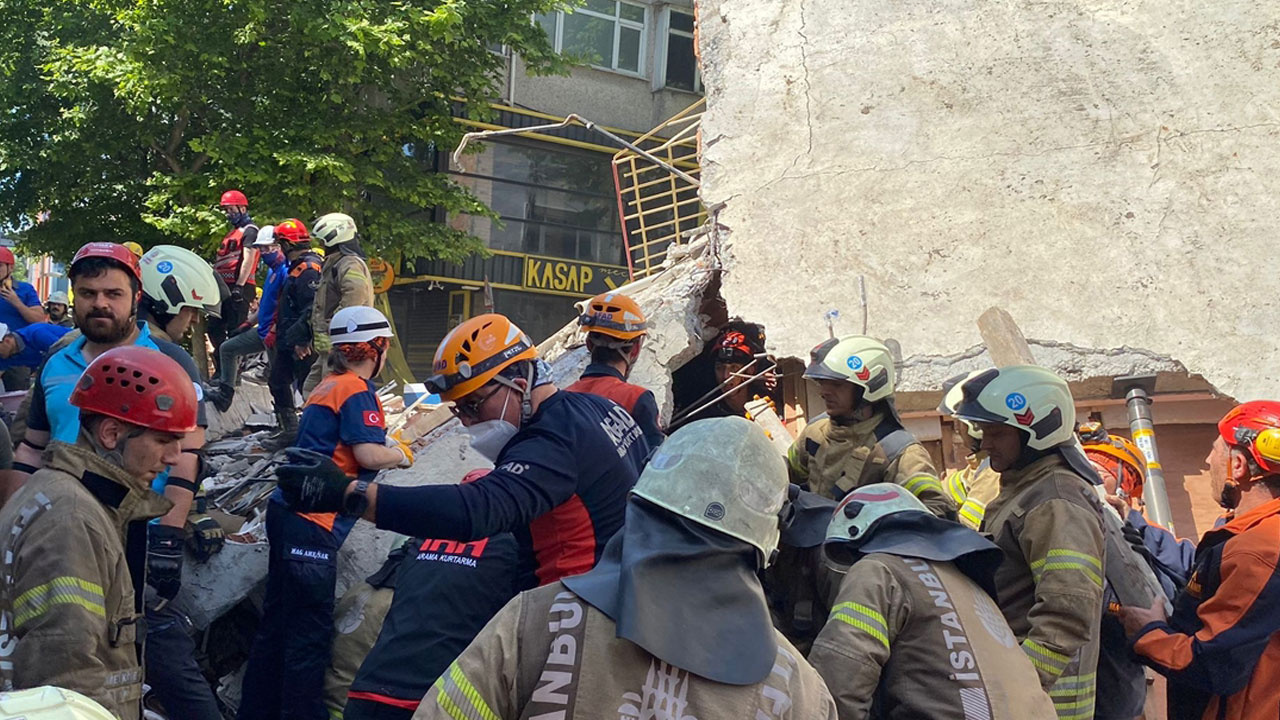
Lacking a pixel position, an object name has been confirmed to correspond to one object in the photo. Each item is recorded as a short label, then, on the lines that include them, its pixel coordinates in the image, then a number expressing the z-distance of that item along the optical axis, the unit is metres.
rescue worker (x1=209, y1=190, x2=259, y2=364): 9.09
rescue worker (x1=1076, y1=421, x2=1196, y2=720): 3.99
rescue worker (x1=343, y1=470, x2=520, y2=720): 3.64
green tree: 14.28
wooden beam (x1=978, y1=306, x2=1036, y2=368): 7.23
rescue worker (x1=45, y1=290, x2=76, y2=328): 10.74
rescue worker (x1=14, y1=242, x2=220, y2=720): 3.89
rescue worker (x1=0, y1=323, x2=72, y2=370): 6.79
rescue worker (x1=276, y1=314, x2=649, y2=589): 3.02
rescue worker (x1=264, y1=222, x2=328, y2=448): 7.34
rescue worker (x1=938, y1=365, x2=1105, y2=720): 3.46
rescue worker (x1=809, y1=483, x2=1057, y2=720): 2.70
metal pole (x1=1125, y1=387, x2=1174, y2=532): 6.90
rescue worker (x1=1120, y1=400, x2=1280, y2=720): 3.56
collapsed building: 7.52
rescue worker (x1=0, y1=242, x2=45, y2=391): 7.00
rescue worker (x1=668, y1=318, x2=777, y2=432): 9.26
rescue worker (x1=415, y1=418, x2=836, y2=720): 1.92
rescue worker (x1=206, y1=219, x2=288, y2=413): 8.00
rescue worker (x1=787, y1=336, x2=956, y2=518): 4.63
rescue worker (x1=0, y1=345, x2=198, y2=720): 2.70
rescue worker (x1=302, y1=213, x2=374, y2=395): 6.93
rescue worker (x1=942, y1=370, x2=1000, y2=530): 4.82
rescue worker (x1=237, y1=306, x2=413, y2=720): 4.60
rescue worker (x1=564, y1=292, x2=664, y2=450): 5.23
